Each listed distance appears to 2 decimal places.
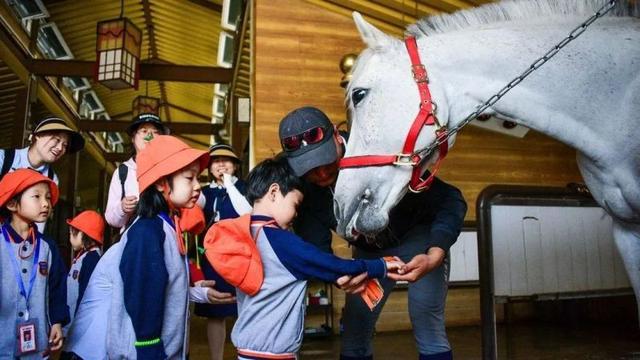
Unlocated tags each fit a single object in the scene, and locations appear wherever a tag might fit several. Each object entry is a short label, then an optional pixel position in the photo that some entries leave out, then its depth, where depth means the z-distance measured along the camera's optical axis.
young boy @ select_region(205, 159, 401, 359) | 1.50
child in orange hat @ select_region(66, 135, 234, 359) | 1.49
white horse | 1.54
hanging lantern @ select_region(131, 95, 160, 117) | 9.62
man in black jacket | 1.75
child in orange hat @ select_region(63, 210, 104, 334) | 2.90
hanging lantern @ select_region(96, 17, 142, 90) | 6.48
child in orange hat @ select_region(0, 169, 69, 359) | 1.90
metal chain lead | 1.50
